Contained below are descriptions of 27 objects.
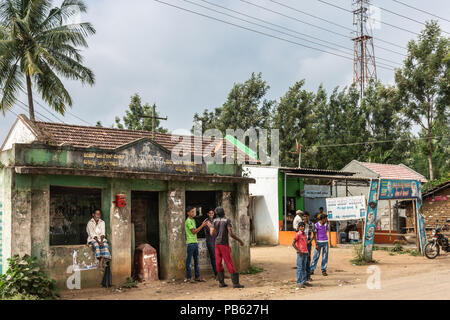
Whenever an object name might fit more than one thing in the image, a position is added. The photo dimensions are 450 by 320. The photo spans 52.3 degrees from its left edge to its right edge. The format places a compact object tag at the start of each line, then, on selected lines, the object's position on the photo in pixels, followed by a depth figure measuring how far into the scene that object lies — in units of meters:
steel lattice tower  38.41
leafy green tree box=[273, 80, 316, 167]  34.00
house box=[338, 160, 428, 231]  27.10
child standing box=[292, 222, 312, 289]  10.41
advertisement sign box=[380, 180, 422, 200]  15.41
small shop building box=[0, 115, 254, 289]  9.94
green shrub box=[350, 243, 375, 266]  14.64
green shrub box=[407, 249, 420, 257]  16.56
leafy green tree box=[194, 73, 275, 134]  34.56
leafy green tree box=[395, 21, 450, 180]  28.92
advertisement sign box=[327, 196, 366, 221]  18.77
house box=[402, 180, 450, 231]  20.66
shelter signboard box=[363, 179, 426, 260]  14.84
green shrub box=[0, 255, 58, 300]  8.91
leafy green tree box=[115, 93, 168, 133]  34.44
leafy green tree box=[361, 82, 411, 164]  35.47
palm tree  21.33
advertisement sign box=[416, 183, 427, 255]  16.28
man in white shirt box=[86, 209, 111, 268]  10.68
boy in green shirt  11.79
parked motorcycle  15.30
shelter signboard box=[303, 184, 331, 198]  27.03
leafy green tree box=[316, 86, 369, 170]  36.38
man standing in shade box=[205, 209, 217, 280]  12.16
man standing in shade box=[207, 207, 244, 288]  10.59
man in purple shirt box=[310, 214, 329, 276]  12.23
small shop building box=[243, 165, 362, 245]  22.11
